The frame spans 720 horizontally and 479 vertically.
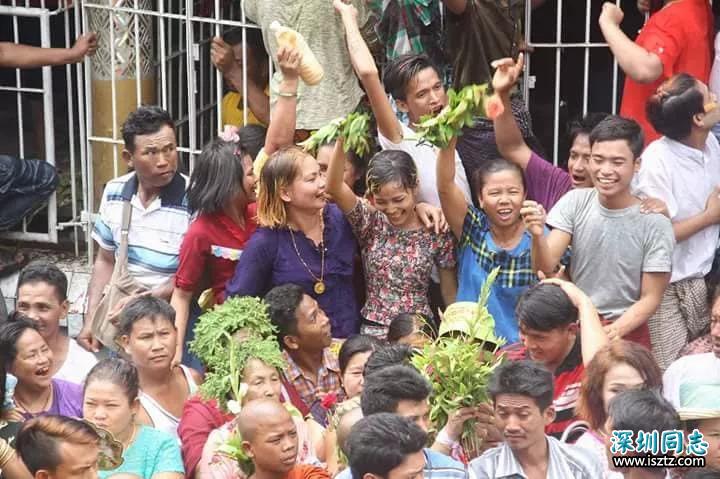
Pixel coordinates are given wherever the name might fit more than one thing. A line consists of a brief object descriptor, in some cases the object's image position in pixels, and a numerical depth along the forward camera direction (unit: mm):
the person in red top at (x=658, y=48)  12522
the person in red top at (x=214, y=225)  12574
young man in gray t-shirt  11726
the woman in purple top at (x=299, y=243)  12169
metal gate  15060
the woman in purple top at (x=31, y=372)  11475
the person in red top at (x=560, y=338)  10756
